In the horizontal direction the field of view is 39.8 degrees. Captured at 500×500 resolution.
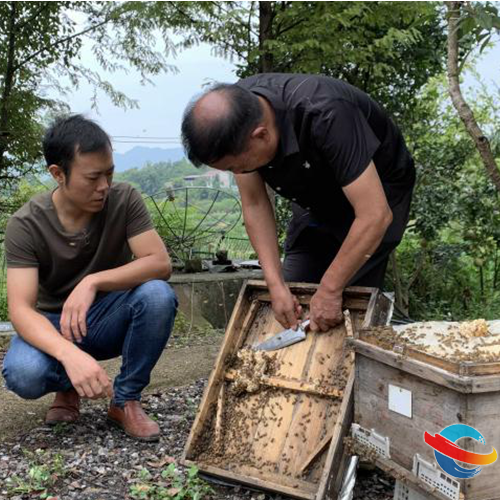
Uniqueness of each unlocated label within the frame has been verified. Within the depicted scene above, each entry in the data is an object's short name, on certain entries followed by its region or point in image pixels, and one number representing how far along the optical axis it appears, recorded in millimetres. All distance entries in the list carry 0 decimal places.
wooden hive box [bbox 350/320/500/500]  2098
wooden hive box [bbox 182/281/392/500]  2713
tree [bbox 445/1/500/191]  3046
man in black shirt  2672
